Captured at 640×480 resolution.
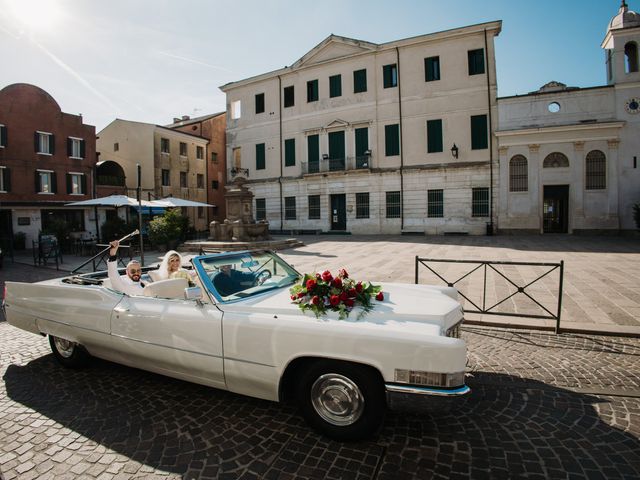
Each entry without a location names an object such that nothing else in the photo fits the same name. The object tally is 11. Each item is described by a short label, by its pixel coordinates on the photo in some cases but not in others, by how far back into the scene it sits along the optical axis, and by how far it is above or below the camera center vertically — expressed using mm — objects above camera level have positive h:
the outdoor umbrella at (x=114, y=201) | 16334 +1723
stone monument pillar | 18672 +783
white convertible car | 2650 -898
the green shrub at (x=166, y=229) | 18094 +428
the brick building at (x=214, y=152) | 37219 +9026
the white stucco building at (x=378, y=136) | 23969 +7377
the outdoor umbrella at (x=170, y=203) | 18177 +1836
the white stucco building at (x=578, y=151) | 20875 +4722
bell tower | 20766 +10580
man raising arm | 4109 -489
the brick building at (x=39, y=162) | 23656 +5541
